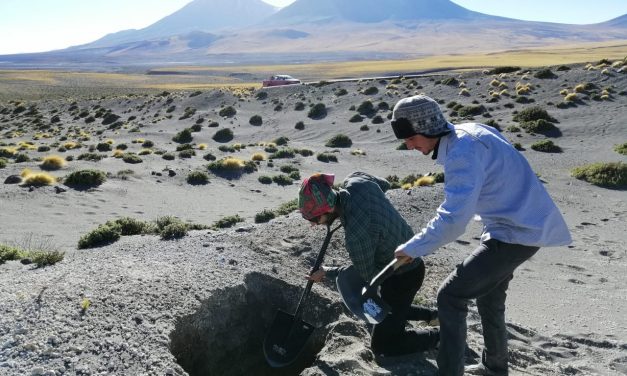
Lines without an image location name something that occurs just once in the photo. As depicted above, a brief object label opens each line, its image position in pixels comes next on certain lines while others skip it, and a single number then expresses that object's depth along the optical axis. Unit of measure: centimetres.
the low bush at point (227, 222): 1122
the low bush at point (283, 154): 2285
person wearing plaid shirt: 429
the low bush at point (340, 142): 2723
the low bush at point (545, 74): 3458
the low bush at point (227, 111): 3788
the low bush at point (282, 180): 1811
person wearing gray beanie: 344
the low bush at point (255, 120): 3553
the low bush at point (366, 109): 3353
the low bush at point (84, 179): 1555
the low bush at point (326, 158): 2230
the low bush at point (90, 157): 1976
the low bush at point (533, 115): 2605
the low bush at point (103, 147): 2492
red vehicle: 5009
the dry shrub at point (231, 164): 1909
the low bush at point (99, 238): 911
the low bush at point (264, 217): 1116
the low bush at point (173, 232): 861
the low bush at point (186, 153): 2153
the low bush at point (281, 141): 2859
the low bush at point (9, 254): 775
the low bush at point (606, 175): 1530
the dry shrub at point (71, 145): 2525
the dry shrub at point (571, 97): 2898
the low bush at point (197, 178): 1758
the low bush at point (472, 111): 2925
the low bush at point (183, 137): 2996
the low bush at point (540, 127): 2445
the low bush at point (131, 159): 1957
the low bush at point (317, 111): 3506
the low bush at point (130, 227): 973
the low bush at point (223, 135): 3103
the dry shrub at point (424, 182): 1449
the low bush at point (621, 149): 2025
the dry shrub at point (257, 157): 2181
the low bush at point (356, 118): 3216
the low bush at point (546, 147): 2131
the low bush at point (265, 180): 1823
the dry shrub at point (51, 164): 1783
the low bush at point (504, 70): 4007
